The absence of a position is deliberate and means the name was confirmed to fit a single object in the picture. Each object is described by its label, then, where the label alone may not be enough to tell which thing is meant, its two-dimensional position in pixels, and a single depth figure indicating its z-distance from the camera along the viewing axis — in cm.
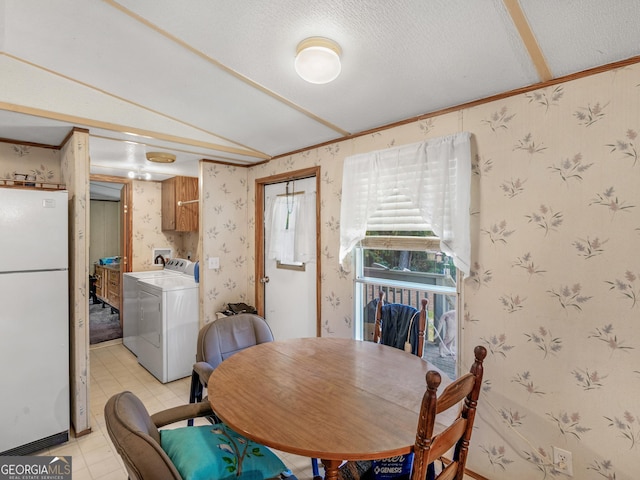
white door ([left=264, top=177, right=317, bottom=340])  296
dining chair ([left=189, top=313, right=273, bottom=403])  186
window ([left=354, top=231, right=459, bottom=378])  208
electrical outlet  155
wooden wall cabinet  417
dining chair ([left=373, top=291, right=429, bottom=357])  193
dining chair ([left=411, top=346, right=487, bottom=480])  90
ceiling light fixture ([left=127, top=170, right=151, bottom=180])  387
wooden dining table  104
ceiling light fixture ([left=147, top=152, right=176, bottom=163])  298
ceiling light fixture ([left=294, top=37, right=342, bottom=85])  140
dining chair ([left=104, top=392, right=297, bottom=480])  92
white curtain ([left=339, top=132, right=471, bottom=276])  186
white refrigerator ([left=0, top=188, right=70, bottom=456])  199
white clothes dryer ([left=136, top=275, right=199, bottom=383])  307
